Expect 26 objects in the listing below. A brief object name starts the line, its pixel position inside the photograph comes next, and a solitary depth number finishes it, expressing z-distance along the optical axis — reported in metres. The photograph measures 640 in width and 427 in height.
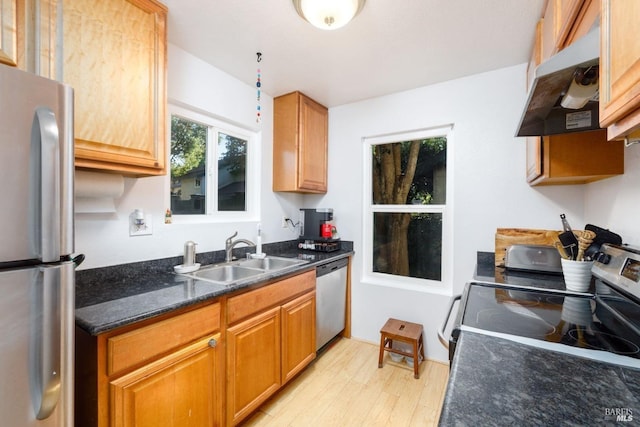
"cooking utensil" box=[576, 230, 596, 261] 1.31
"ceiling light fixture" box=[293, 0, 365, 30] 1.36
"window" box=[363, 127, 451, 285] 2.48
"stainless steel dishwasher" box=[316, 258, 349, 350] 2.32
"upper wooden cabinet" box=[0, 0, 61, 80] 0.93
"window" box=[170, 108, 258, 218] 1.99
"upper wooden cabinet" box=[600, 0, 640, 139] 0.57
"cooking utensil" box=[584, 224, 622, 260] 1.27
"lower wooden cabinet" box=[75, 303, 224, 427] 1.03
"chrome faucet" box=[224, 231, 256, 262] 2.11
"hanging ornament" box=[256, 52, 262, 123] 1.96
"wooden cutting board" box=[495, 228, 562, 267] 1.81
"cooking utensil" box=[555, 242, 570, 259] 1.41
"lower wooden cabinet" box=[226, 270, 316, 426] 1.54
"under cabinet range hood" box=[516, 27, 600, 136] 0.79
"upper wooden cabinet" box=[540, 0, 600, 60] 0.90
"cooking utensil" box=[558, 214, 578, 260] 1.42
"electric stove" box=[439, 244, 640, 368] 0.81
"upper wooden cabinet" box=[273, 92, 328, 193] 2.56
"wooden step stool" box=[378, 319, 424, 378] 2.13
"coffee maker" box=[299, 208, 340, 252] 2.71
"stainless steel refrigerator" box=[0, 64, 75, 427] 0.70
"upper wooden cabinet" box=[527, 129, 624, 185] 1.37
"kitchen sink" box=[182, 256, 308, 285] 1.89
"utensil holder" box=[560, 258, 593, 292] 1.30
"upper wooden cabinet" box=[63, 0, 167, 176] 1.17
